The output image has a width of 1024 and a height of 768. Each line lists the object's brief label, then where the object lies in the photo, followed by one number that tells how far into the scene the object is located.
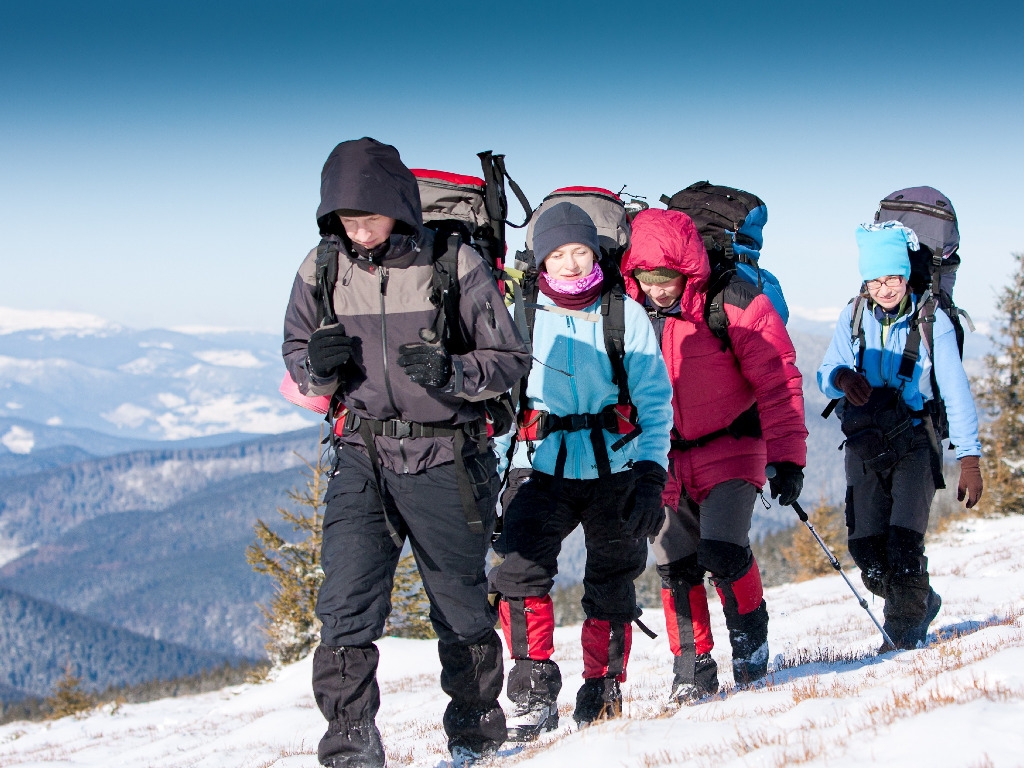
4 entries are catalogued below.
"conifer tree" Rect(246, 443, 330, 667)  23.92
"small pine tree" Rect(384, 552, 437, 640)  24.44
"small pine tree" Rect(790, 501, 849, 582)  38.81
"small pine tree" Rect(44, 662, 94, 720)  38.34
